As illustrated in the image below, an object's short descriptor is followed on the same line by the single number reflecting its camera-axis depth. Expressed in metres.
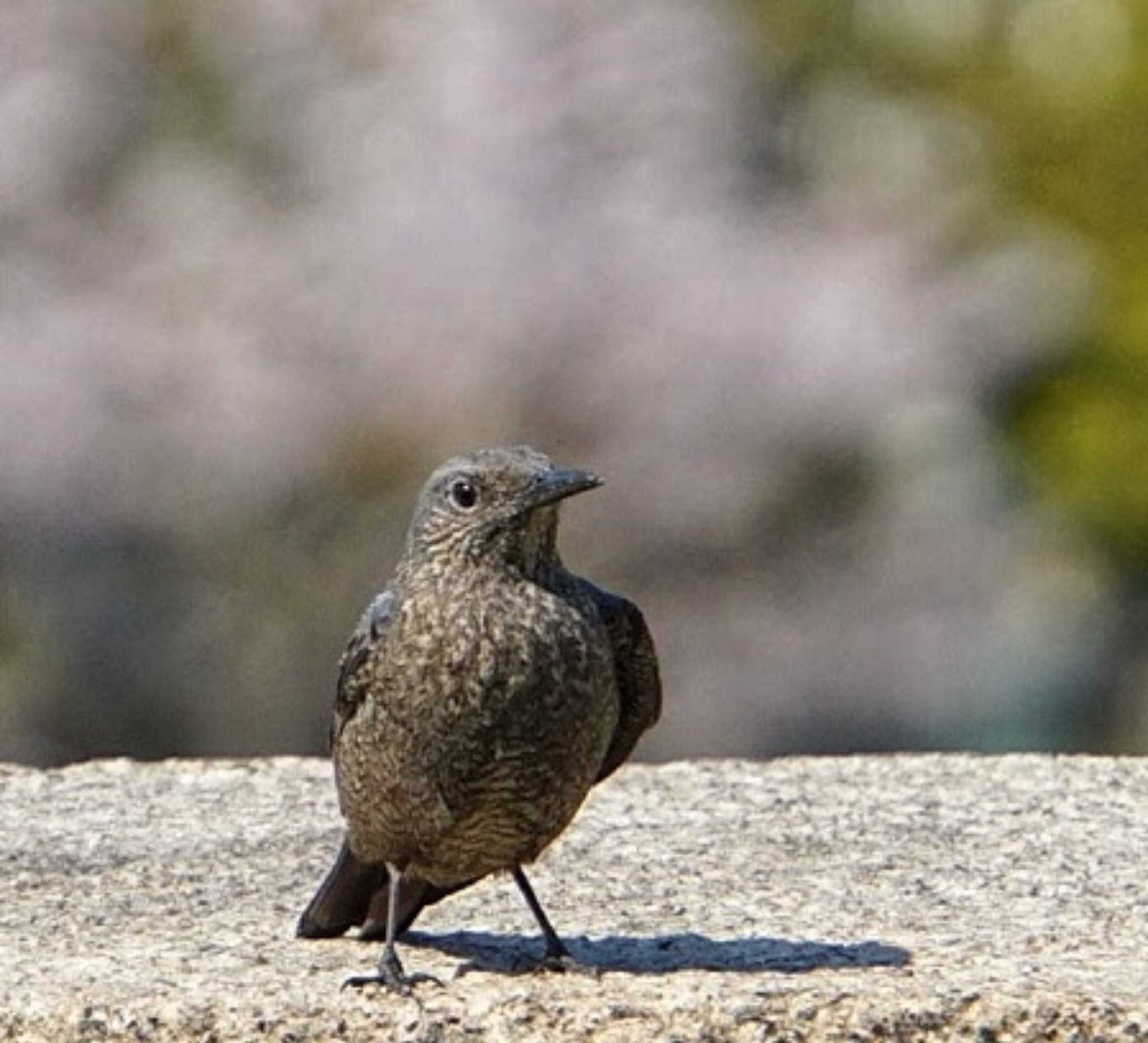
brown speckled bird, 10.27
